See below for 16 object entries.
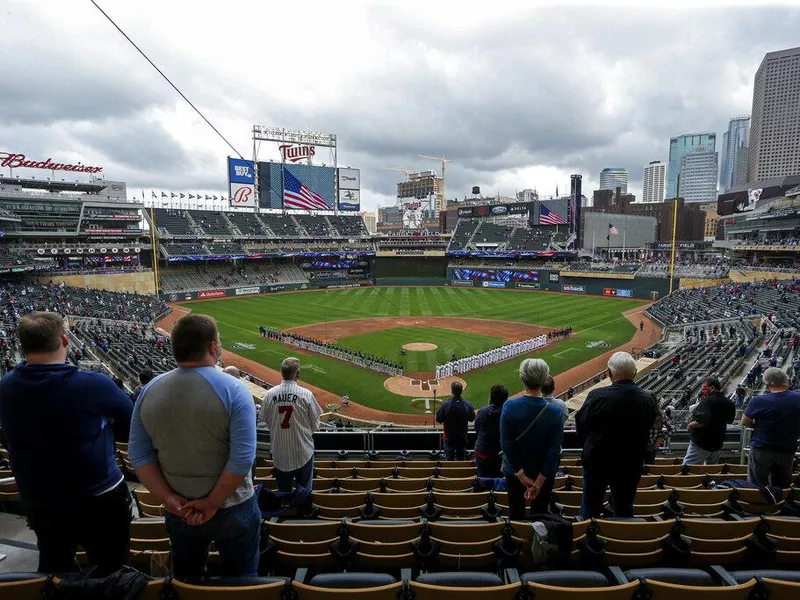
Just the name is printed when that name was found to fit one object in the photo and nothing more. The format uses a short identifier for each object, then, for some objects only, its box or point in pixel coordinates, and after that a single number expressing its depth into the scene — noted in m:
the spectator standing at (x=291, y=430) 4.71
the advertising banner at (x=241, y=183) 67.44
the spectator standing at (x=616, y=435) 3.87
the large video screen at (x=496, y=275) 65.19
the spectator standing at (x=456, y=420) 6.96
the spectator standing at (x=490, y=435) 5.58
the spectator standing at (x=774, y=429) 4.83
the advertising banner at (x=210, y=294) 58.59
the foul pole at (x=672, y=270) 49.62
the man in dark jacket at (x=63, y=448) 2.64
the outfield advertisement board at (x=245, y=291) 61.92
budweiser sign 50.22
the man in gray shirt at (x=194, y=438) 2.56
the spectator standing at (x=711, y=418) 5.86
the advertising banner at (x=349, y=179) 78.75
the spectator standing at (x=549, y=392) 4.23
